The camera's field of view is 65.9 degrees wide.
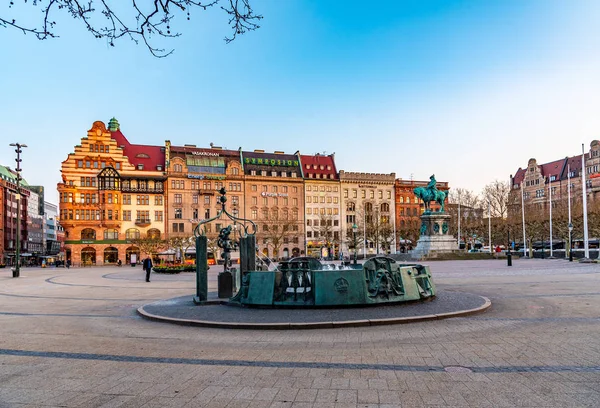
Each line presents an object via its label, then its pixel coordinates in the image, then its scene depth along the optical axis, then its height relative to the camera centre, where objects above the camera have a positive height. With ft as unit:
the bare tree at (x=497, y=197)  263.08 +15.58
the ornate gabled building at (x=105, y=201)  223.71 +12.62
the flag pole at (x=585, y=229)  124.67 -1.62
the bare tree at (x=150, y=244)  193.88 -7.81
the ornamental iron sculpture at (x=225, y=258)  46.47 -3.45
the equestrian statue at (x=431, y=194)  170.60 +11.29
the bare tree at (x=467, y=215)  239.58 +5.77
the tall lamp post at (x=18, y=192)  113.19 +8.42
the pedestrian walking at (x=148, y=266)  89.62 -7.77
